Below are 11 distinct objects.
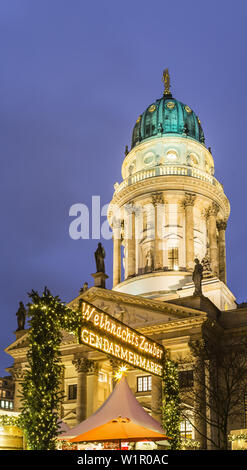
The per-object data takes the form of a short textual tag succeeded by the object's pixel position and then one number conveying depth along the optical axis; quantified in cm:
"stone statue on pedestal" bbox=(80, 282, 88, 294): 6160
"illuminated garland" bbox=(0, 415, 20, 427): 2430
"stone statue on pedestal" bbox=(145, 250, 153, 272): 6562
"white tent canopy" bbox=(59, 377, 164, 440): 2138
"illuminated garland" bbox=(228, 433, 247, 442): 3125
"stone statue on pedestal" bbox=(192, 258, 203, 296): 4934
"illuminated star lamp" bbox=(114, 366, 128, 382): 2312
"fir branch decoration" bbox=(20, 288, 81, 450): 1798
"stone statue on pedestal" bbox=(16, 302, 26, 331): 6069
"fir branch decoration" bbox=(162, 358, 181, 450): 2562
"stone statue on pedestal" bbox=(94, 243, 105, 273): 5512
